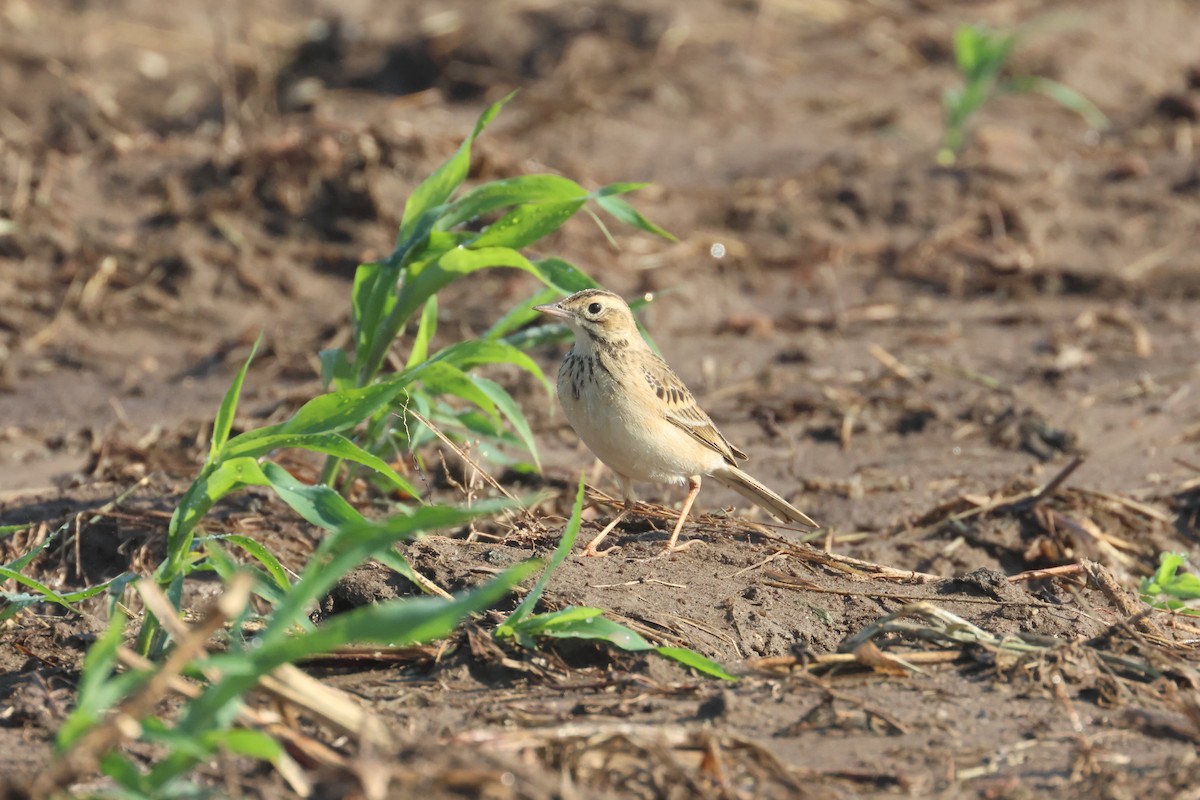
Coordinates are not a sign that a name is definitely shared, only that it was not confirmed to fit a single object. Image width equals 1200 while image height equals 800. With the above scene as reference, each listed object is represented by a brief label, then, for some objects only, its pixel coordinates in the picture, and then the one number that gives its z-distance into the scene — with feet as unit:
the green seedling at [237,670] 21.38
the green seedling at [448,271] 37.09
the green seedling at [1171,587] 34.76
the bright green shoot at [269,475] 29.73
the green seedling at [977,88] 71.10
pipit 39.01
